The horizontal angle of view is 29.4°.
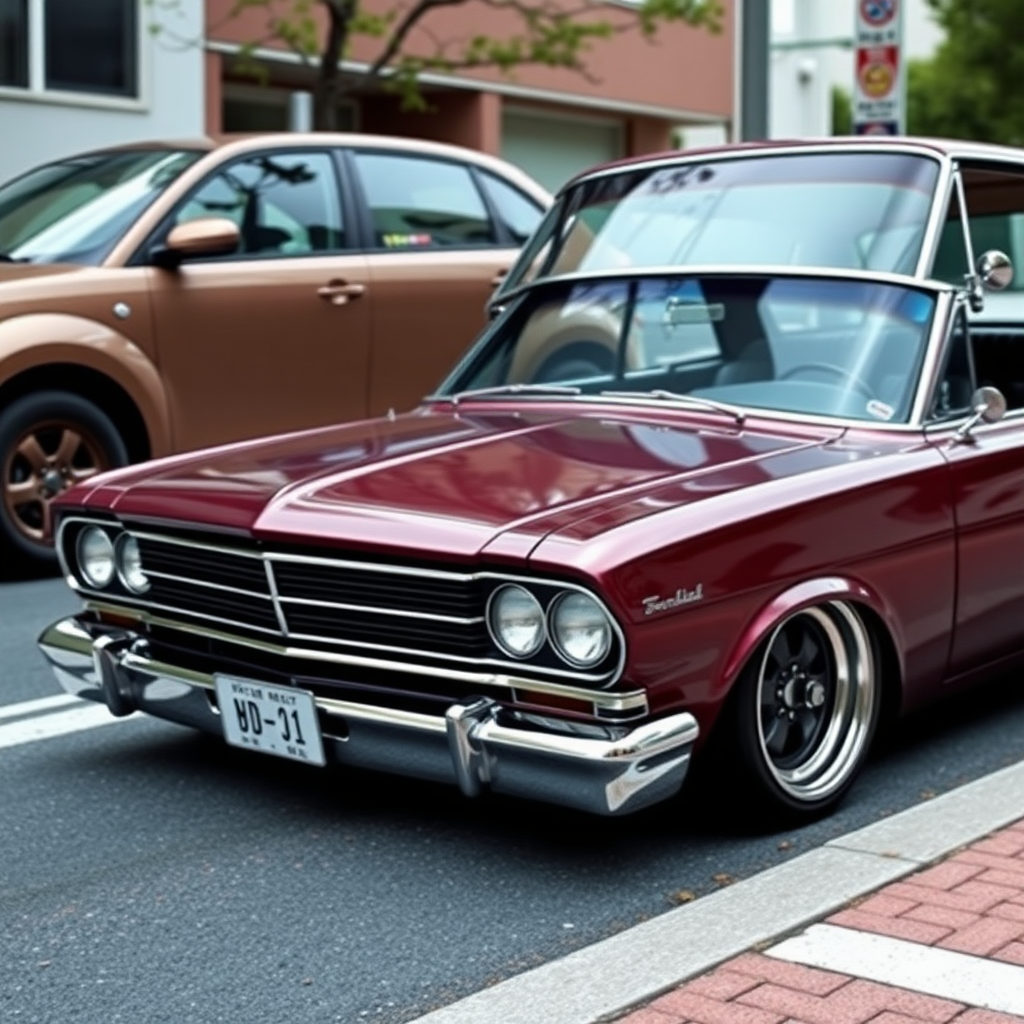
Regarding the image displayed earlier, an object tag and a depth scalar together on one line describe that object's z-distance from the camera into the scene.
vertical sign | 13.70
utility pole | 14.03
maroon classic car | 4.28
